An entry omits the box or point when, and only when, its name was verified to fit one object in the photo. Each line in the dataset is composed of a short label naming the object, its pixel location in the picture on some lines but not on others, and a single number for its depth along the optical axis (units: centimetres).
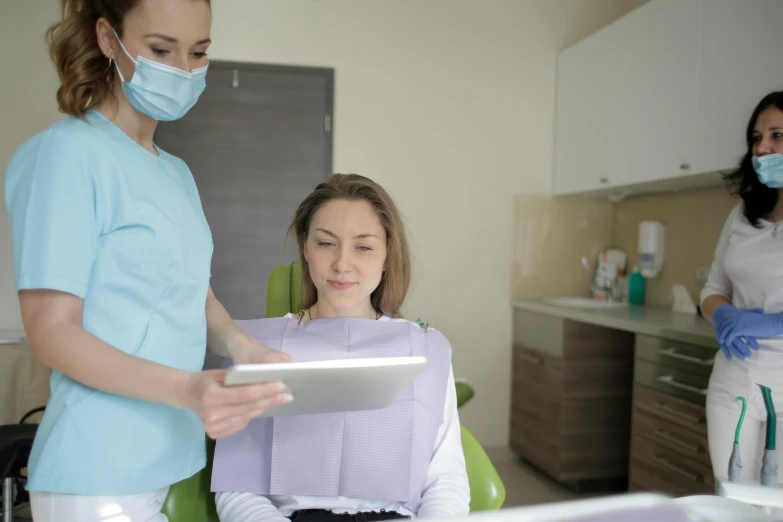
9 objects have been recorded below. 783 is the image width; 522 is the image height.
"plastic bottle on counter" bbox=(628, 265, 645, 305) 357
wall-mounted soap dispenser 338
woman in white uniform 181
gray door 330
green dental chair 113
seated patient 118
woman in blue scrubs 81
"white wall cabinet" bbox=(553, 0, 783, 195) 247
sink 346
